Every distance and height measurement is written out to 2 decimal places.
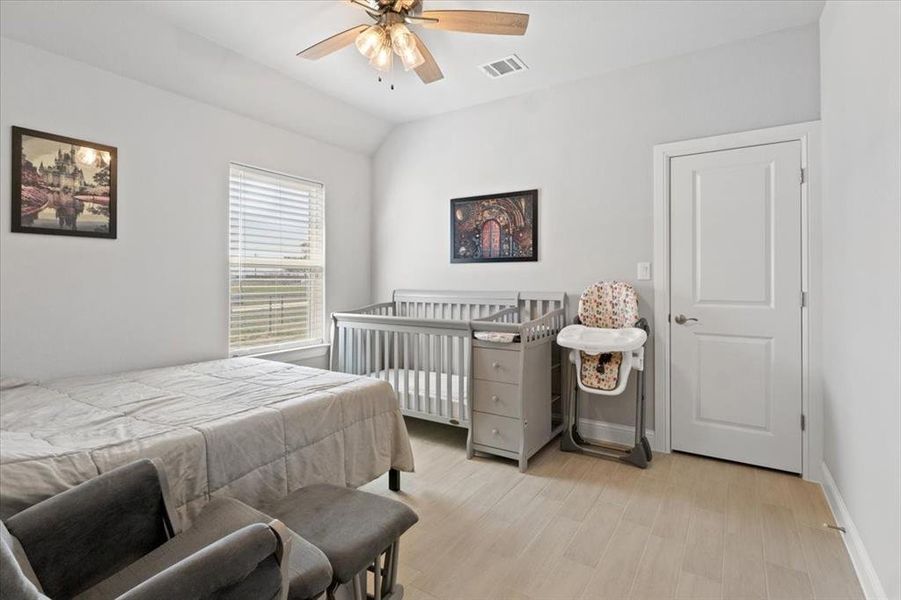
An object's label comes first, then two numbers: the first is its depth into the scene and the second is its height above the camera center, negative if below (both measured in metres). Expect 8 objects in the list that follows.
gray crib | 2.72 -0.45
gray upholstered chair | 0.90 -0.61
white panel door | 2.56 -0.03
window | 3.27 +0.33
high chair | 2.63 -0.31
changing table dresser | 2.68 -0.62
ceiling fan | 1.97 +1.31
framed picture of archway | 3.42 +0.60
